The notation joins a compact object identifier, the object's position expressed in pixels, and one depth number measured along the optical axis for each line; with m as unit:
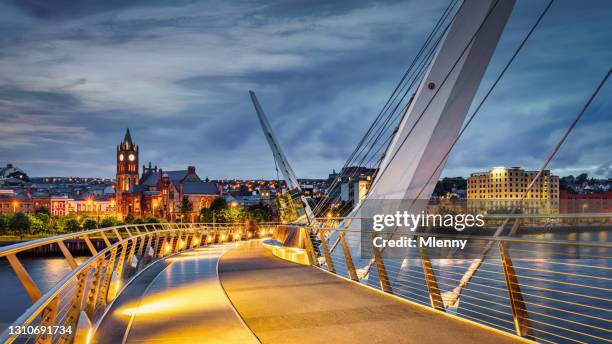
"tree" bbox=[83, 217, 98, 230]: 126.69
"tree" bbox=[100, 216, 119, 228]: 130.44
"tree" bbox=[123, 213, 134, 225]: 165.91
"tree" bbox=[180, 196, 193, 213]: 163.50
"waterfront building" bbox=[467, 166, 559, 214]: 119.56
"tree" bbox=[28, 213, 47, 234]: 117.04
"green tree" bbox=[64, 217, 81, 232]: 124.80
